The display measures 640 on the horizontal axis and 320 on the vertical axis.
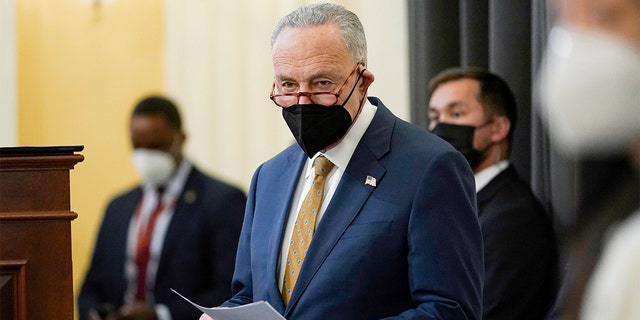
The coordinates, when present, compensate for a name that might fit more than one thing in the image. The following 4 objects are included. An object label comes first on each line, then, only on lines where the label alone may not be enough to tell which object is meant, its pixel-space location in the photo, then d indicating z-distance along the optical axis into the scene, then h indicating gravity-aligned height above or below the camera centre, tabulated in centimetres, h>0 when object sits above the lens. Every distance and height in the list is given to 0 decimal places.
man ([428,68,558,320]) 580 -16
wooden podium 423 -17
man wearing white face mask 751 -38
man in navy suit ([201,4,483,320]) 397 -12
